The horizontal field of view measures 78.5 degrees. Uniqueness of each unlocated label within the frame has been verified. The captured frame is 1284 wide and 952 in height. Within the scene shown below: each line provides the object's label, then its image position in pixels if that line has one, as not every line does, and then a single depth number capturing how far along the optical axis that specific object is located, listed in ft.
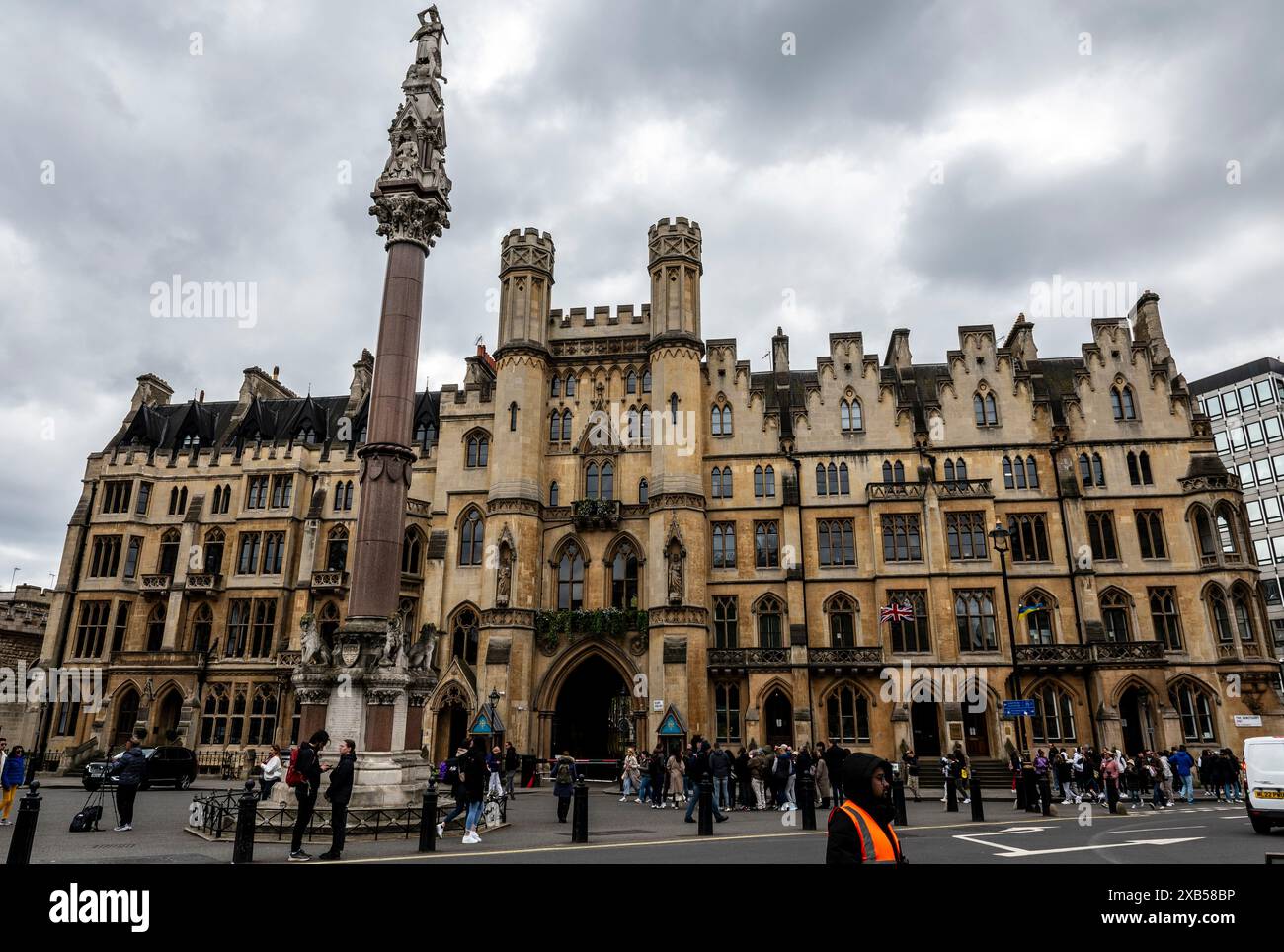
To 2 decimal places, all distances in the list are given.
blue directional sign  78.79
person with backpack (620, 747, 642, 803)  86.12
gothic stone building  109.81
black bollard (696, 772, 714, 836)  50.96
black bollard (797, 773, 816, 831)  56.39
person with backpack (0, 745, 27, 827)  52.49
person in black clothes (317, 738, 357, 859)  39.63
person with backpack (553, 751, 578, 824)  59.11
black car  96.12
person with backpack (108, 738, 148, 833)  54.65
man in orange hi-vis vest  14.10
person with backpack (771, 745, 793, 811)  70.44
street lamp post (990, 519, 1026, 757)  86.13
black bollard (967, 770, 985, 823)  59.62
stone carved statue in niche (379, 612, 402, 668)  54.95
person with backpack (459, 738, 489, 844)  47.19
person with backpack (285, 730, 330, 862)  39.42
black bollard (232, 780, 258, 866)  36.99
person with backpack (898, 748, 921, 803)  90.31
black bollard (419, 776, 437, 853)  41.68
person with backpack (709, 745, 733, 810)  66.08
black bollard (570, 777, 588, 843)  46.96
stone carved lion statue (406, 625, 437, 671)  57.36
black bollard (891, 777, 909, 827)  57.36
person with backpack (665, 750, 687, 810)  77.87
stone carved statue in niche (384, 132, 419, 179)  67.62
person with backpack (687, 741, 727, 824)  66.37
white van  49.42
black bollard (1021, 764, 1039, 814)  68.80
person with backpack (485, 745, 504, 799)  58.88
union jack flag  103.60
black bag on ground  52.06
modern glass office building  193.06
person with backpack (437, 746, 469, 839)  49.63
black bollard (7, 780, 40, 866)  32.45
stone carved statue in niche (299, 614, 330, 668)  55.98
